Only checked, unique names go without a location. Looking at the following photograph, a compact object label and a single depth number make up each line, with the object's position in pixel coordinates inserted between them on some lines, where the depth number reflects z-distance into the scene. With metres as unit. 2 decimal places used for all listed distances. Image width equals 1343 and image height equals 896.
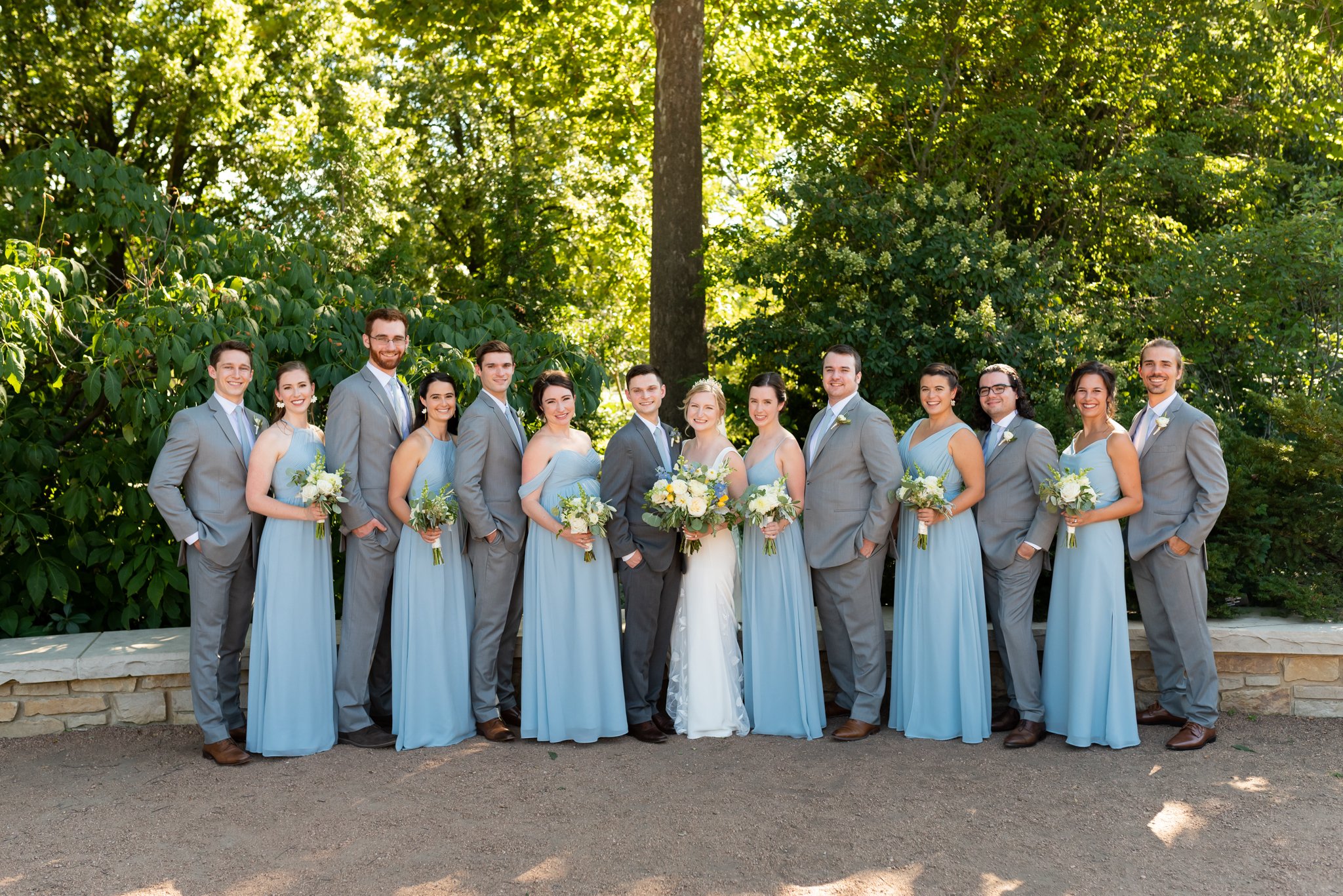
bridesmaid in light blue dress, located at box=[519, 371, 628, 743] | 5.72
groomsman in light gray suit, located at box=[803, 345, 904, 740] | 5.70
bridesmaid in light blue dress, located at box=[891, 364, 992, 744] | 5.66
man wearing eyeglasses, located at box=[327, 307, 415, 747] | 5.63
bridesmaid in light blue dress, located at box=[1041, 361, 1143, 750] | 5.50
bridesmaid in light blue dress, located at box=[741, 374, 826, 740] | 5.79
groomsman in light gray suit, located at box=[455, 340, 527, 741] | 5.73
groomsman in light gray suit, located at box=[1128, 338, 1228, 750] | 5.45
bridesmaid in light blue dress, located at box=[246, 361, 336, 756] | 5.45
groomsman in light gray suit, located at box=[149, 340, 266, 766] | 5.37
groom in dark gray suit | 5.73
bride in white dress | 5.78
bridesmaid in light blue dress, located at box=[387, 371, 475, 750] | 5.66
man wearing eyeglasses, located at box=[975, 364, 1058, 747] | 5.65
